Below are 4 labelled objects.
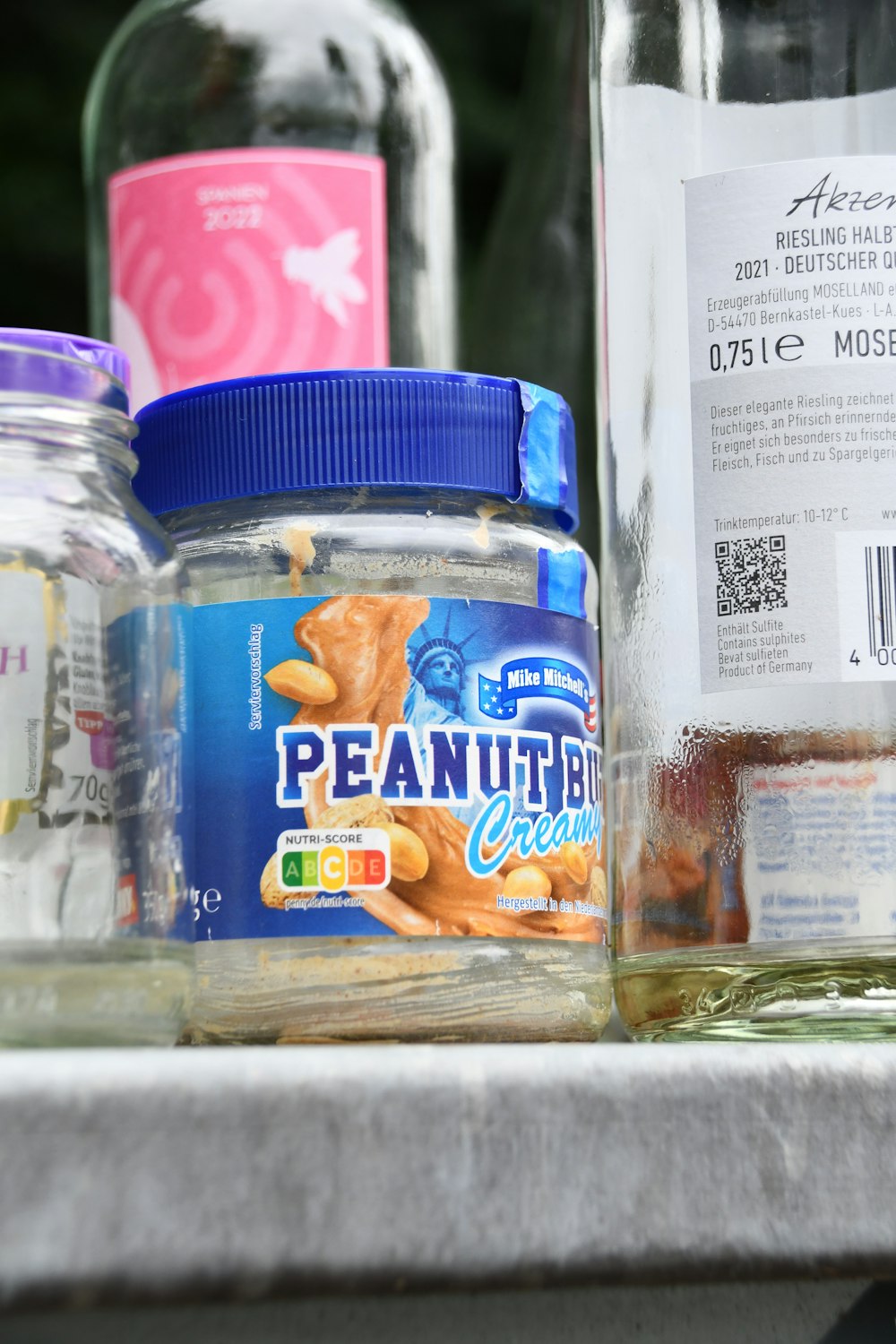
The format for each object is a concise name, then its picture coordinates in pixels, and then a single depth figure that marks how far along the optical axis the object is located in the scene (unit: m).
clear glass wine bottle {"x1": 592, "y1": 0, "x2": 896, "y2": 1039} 0.55
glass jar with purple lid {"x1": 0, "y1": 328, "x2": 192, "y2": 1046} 0.50
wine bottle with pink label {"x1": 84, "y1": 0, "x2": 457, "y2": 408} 0.67
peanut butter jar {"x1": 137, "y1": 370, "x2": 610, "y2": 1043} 0.52
